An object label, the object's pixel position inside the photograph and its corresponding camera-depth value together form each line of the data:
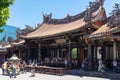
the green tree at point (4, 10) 3.97
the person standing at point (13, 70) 7.67
